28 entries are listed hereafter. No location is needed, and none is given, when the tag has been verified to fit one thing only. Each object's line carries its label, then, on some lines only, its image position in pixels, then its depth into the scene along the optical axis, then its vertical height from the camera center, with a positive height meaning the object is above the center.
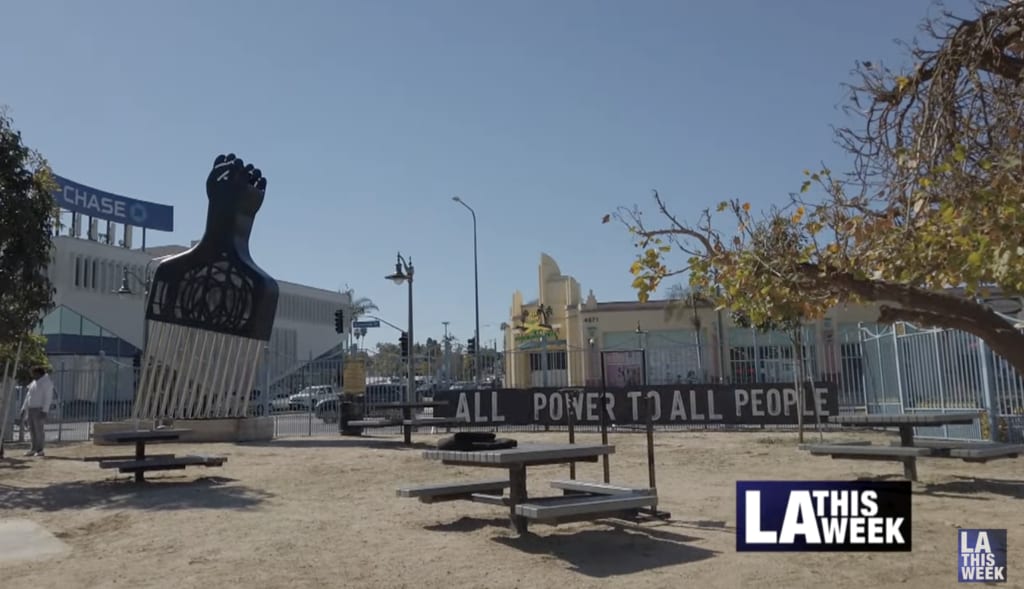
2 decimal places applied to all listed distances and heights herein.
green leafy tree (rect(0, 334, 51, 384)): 15.84 +1.30
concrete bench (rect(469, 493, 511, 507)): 7.03 -0.80
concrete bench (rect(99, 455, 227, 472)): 10.42 -0.61
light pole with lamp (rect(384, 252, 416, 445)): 16.80 +1.72
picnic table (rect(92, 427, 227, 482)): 10.51 -0.57
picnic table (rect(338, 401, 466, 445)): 16.11 -0.24
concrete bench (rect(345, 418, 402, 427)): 16.38 -0.27
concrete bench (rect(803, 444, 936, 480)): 9.38 -0.64
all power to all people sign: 19.02 -0.06
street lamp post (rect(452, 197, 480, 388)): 37.36 +5.37
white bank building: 51.19 +8.16
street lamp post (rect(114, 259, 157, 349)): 29.25 +4.57
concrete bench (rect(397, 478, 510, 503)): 7.29 -0.73
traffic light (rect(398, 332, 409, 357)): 26.59 +2.14
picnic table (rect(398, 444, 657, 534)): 6.40 -0.75
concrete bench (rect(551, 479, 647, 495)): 7.05 -0.73
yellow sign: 22.05 +0.94
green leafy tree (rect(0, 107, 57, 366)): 11.77 +2.63
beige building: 21.55 +2.88
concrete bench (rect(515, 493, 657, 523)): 6.27 -0.79
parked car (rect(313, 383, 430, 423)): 24.98 +0.34
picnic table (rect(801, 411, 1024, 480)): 9.22 -0.59
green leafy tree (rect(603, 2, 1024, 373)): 3.97 +0.95
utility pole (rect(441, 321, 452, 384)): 22.55 +1.31
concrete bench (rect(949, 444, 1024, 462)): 8.99 -0.64
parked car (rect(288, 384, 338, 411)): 23.66 +0.44
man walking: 15.54 +0.19
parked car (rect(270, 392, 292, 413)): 25.25 +0.28
